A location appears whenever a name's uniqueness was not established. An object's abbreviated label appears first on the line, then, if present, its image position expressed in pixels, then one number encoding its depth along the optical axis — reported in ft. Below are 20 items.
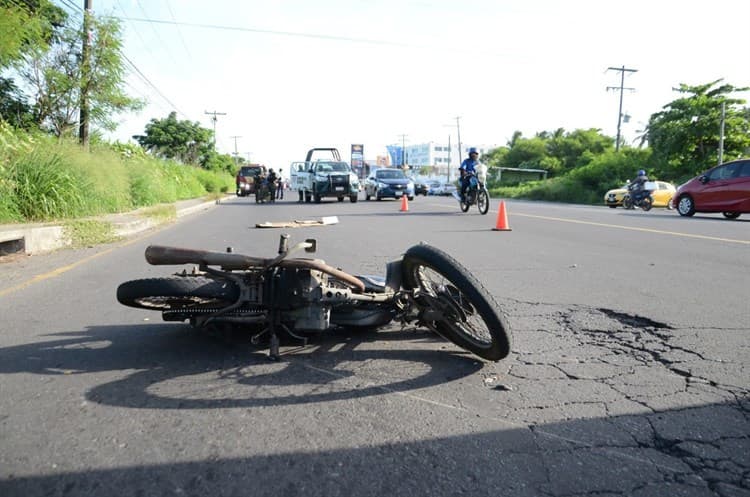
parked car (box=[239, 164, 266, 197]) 133.18
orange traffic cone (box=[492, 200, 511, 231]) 40.23
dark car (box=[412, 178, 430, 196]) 164.25
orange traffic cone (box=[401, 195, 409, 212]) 63.09
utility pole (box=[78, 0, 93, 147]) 62.49
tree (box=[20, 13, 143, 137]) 62.08
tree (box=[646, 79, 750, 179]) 115.24
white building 545.44
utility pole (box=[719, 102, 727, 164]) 108.50
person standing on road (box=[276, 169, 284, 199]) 109.31
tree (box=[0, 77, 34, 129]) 60.85
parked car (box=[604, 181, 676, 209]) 91.25
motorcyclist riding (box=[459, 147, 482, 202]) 53.78
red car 49.75
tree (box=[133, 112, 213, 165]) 159.97
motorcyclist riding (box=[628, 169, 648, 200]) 79.71
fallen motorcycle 11.13
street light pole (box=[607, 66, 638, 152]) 153.58
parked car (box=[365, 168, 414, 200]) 91.30
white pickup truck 83.25
